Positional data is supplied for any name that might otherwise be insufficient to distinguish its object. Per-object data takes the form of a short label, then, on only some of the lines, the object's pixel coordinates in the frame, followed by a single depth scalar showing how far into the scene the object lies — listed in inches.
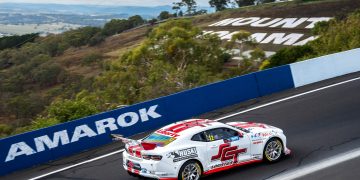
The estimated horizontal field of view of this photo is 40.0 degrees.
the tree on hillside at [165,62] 1465.3
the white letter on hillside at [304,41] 2525.6
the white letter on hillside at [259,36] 2802.7
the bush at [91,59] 3540.8
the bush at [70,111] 781.9
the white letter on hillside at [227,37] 2954.0
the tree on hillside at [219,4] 5374.0
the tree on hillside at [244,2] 5059.1
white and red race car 417.7
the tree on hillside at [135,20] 4963.1
